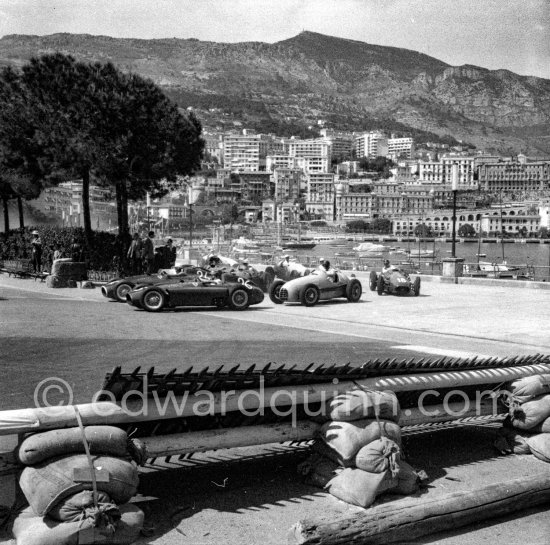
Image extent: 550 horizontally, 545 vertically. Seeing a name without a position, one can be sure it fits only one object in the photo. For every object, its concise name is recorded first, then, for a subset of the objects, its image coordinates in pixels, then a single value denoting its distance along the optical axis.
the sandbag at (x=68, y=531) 4.46
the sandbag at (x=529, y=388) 6.92
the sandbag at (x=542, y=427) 6.80
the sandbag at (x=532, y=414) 6.80
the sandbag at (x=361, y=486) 5.36
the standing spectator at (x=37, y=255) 27.80
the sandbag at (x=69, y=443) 4.75
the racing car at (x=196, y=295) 17.17
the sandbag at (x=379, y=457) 5.47
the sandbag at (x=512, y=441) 6.77
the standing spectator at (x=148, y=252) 24.78
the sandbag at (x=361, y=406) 5.79
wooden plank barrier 4.92
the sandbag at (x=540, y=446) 6.62
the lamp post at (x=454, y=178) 27.86
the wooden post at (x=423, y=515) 4.64
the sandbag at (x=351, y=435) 5.61
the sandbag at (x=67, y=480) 4.60
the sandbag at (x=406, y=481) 5.57
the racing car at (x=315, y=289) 19.55
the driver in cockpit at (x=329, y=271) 20.20
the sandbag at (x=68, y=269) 23.97
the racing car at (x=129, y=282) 18.75
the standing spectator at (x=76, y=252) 25.90
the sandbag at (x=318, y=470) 5.73
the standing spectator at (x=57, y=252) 26.49
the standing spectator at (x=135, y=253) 24.77
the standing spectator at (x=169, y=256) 27.97
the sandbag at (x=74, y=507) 4.56
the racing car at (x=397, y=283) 22.23
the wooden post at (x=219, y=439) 5.31
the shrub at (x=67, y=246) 27.53
